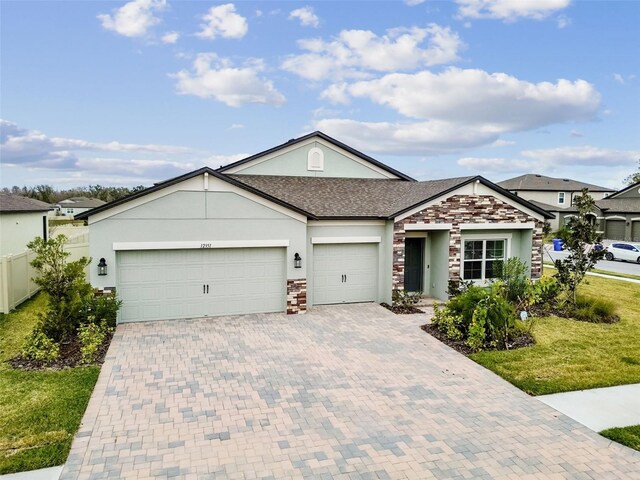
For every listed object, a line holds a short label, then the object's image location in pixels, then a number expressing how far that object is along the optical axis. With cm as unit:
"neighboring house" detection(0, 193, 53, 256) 2054
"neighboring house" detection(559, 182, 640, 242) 4031
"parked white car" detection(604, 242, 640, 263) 2925
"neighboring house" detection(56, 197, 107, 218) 7912
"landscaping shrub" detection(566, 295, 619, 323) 1398
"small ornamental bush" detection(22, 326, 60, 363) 979
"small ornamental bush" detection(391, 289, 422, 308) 1538
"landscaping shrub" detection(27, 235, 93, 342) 1077
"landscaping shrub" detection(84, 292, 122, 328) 1186
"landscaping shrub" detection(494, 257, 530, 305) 1554
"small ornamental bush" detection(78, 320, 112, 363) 1004
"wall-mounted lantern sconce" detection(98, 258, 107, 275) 1271
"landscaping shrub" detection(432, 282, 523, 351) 1130
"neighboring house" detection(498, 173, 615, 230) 5269
